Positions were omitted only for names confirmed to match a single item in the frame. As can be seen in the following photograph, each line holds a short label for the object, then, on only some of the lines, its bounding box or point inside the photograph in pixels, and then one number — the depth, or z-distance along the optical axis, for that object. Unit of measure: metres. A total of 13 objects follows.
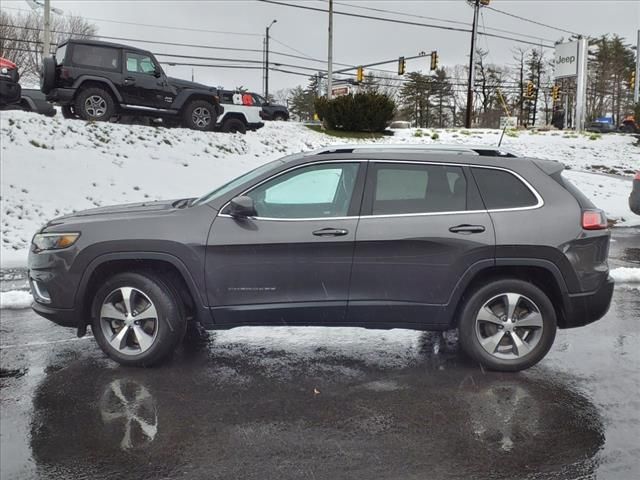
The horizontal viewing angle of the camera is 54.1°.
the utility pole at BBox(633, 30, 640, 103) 39.32
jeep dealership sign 34.62
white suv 19.33
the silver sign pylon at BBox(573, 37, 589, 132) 33.09
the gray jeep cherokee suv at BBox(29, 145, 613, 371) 4.69
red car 14.52
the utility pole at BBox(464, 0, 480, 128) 34.75
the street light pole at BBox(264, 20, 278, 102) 54.04
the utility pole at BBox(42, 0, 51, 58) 29.01
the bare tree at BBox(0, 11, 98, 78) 51.62
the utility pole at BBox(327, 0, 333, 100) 34.91
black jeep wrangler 15.32
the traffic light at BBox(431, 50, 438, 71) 39.44
